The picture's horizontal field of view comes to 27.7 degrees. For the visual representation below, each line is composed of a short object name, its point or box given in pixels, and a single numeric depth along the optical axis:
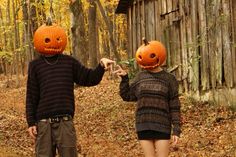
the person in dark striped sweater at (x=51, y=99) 6.18
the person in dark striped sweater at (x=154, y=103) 6.23
